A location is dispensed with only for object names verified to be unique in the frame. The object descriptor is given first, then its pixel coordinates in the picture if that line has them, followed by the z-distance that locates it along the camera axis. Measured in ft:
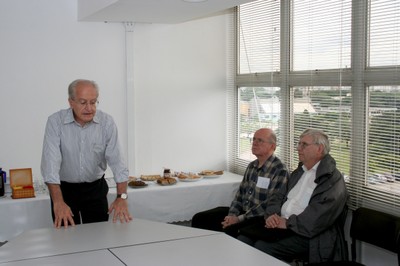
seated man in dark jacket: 12.12
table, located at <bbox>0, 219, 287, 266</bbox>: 8.36
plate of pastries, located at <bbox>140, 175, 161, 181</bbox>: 17.14
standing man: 10.75
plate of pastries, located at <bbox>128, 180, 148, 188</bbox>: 16.11
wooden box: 14.53
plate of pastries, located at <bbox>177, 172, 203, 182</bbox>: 17.11
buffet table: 14.24
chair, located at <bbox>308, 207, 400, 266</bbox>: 11.29
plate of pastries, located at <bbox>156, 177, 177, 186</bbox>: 16.47
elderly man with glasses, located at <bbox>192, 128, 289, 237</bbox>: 14.03
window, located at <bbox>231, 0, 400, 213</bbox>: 12.59
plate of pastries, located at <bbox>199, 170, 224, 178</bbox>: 17.80
